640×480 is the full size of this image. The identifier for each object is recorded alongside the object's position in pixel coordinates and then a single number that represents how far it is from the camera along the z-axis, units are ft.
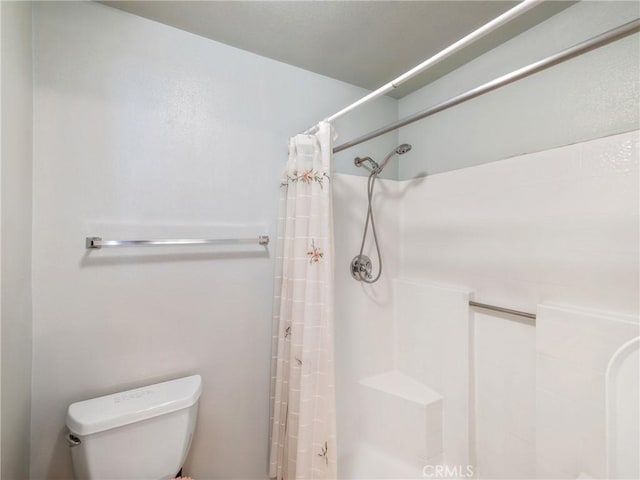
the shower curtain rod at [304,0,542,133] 2.45
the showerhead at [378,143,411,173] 5.50
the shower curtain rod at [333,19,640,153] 2.20
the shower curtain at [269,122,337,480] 4.21
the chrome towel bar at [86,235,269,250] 3.88
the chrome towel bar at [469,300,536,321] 4.35
